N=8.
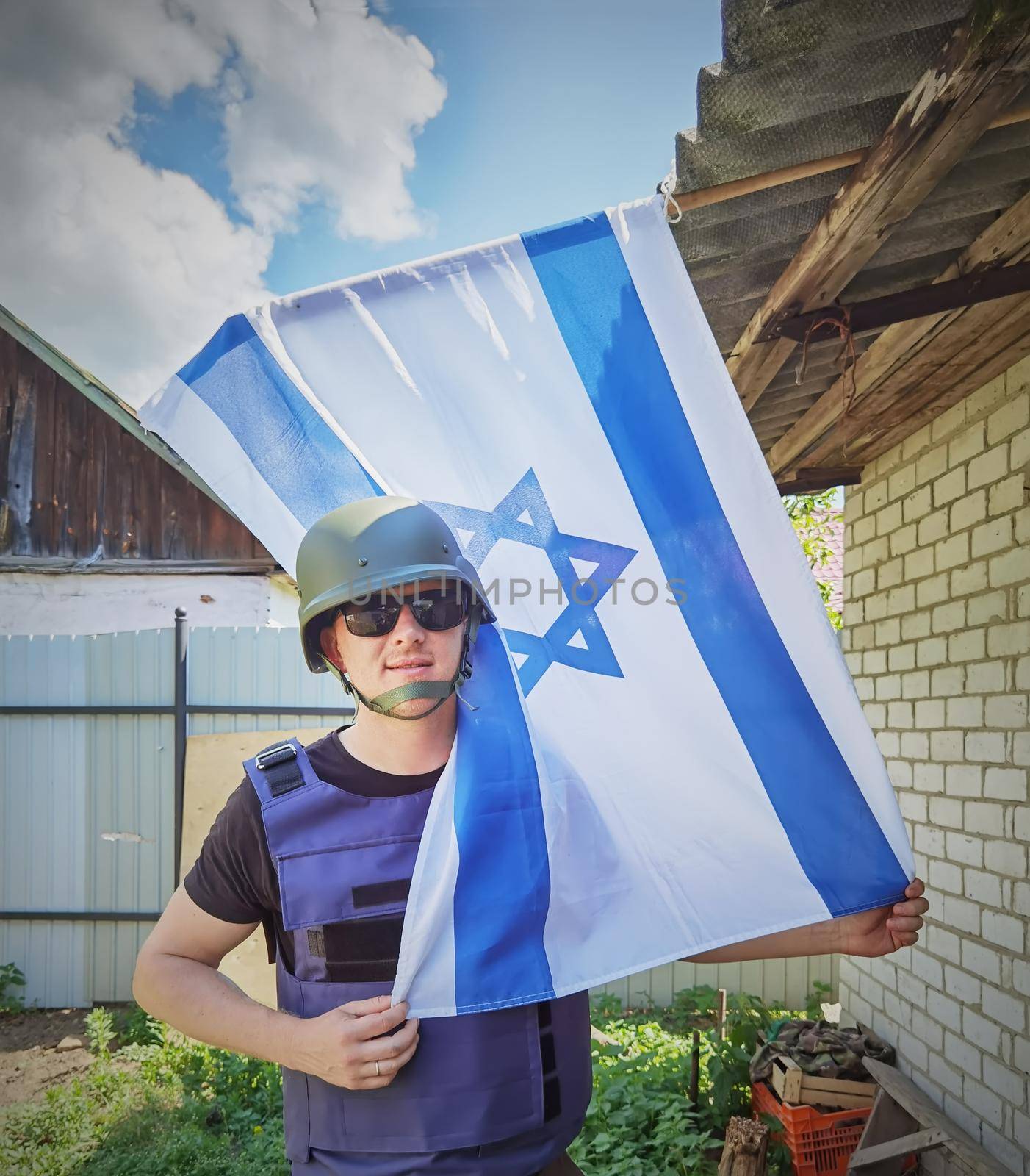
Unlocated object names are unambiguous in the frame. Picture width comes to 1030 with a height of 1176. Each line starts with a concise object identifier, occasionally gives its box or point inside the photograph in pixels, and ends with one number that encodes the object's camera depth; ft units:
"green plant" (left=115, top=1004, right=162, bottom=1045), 17.72
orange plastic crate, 12.66
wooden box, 13.00
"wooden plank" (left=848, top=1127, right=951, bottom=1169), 11.75
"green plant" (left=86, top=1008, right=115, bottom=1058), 17.15
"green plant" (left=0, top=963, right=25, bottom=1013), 19.60
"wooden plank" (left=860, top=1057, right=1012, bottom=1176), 10.95
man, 5.24
